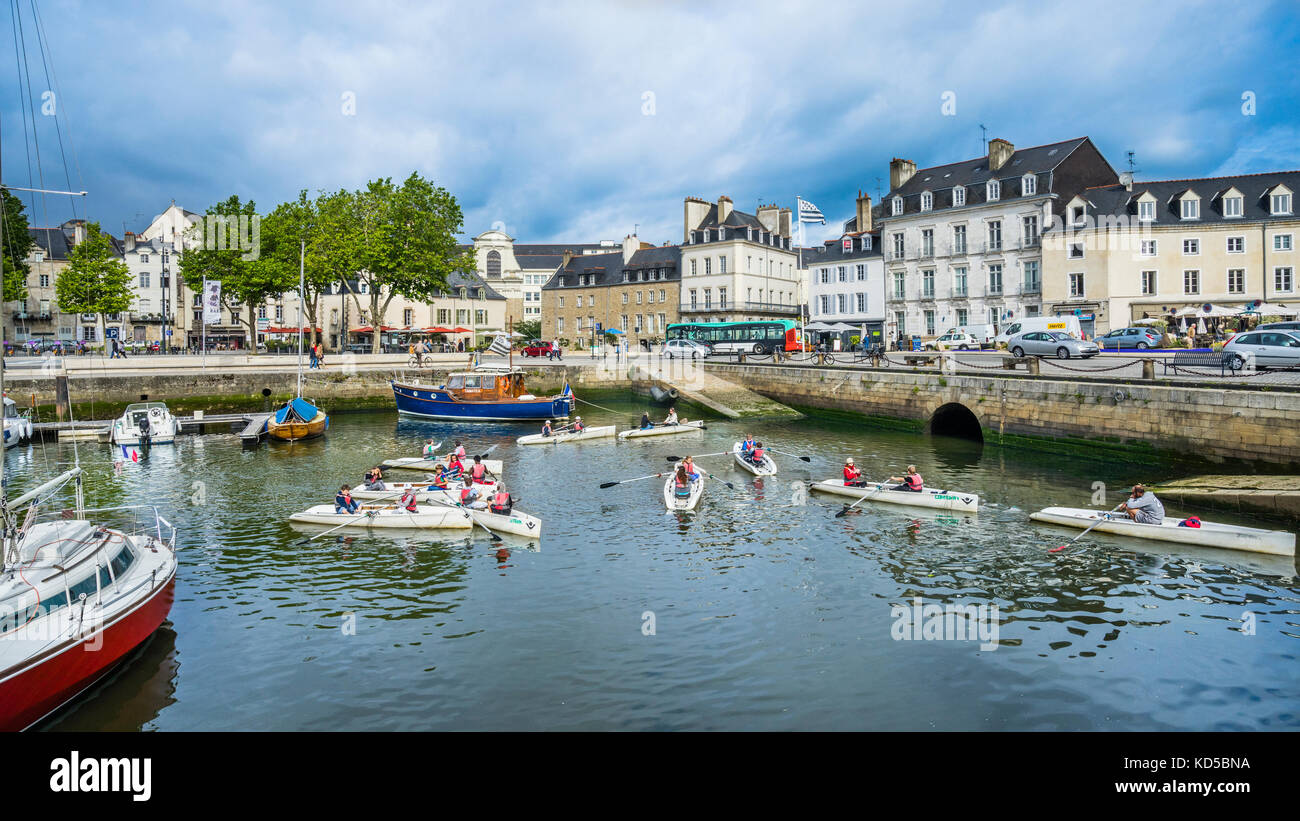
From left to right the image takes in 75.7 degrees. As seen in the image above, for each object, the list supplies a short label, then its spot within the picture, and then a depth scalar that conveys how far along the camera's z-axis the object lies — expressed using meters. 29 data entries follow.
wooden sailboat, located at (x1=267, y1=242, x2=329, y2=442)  36.59
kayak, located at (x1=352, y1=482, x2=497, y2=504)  21.97
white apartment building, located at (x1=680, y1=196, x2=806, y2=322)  76.38
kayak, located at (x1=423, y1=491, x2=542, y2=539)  19.92
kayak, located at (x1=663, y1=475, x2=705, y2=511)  22.88
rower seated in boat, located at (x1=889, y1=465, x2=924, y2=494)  22.59
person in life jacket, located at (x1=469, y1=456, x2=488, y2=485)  23.56
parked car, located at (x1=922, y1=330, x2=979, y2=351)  54.72
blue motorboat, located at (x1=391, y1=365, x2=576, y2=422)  43.59
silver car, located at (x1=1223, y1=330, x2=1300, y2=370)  29.31
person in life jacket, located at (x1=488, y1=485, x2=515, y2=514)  20.73
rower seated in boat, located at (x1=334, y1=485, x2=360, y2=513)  21.00
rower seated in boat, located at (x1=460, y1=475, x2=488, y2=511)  21.09
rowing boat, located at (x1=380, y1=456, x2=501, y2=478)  29.03
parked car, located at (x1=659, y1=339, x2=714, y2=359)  56.56
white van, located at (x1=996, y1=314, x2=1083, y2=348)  47.71
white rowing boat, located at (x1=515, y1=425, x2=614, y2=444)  35.59
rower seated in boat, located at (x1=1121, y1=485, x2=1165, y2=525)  18.66
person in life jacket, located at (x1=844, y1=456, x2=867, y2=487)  23.86
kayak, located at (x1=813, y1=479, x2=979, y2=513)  22.02
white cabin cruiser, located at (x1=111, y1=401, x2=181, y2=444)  35.00
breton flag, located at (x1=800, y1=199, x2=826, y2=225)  45.84
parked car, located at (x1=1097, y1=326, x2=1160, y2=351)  43.16
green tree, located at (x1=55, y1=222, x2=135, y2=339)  55.31
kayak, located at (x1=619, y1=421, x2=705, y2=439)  36.91
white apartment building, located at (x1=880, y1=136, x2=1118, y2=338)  57.69
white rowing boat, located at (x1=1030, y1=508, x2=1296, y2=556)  17.50
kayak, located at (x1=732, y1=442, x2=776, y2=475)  27.66
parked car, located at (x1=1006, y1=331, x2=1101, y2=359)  39.25
